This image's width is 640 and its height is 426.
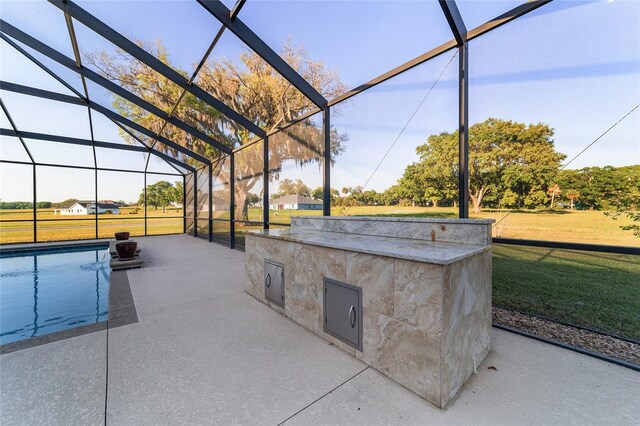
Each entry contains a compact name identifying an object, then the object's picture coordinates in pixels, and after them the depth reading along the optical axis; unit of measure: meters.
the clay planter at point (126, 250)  5.81
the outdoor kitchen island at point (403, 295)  1.61
